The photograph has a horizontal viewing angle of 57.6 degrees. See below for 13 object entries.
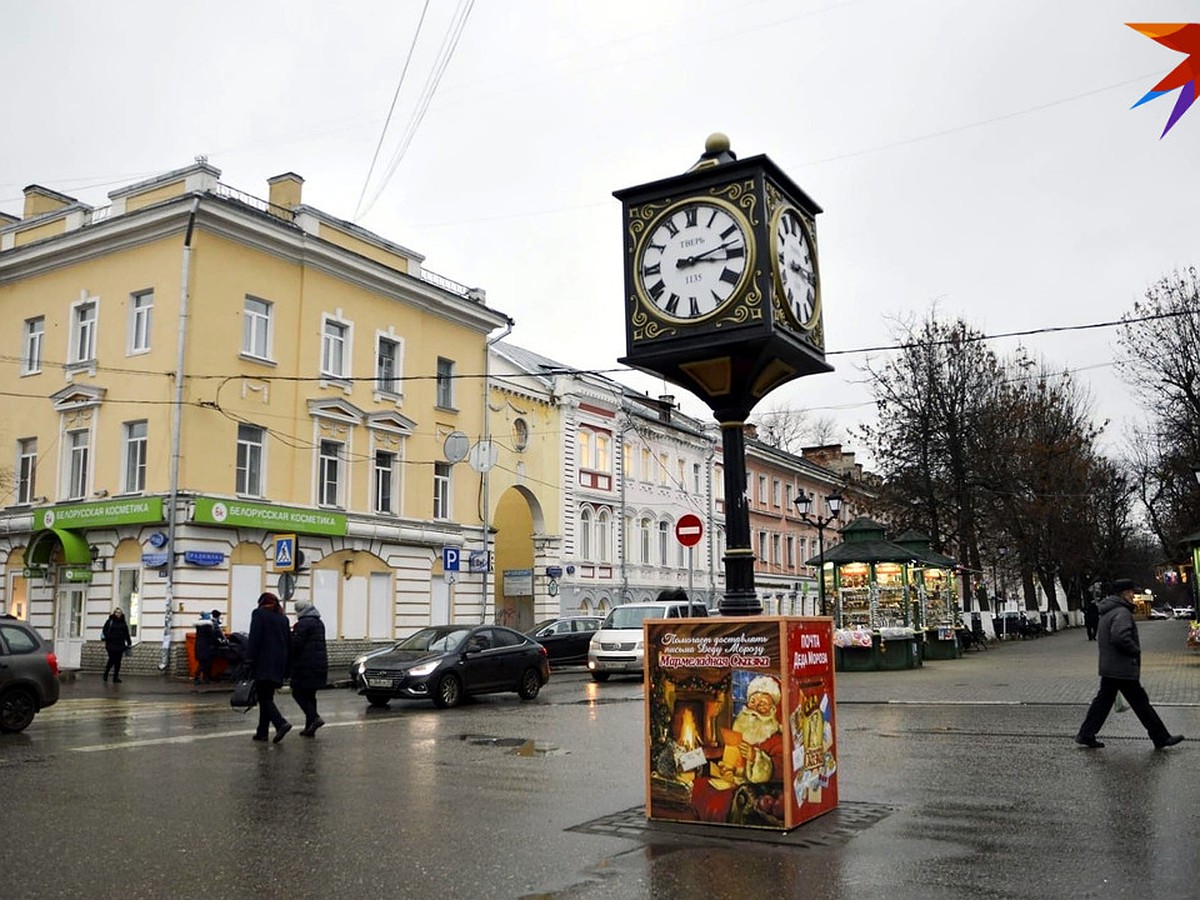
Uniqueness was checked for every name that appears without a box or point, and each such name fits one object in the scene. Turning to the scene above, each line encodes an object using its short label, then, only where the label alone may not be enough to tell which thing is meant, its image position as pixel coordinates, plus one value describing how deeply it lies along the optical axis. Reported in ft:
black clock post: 25.09
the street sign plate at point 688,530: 66.08
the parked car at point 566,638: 105.81
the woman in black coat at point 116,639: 81.46
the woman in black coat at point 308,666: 43.83
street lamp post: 92.68
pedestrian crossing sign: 80.28
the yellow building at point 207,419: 88.48
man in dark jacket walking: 36.22
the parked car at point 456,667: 58.90
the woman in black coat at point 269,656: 42.60
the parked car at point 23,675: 45.98
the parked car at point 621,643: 80.94
